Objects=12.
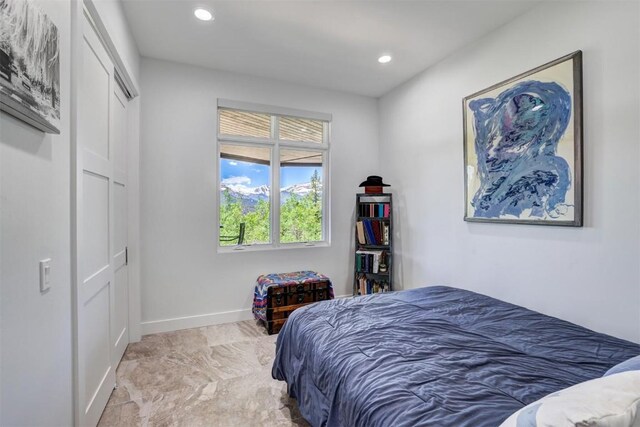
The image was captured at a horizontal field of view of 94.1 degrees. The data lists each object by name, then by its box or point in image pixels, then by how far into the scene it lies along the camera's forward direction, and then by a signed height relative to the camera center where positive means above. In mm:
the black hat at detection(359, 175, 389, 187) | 3822 +394
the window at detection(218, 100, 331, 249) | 3584 +482
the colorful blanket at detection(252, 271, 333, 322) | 3236 -771
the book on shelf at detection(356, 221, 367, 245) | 3895 -260
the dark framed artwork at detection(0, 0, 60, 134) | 838 +490
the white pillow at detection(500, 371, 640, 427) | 665 -462
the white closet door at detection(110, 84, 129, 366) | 2352 -121
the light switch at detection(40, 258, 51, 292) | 1105 -224
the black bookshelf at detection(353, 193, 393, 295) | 3816 -467
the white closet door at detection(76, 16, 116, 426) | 1499 -90
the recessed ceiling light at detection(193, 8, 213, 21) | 2399 +1639
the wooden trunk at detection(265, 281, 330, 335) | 3202 -959
